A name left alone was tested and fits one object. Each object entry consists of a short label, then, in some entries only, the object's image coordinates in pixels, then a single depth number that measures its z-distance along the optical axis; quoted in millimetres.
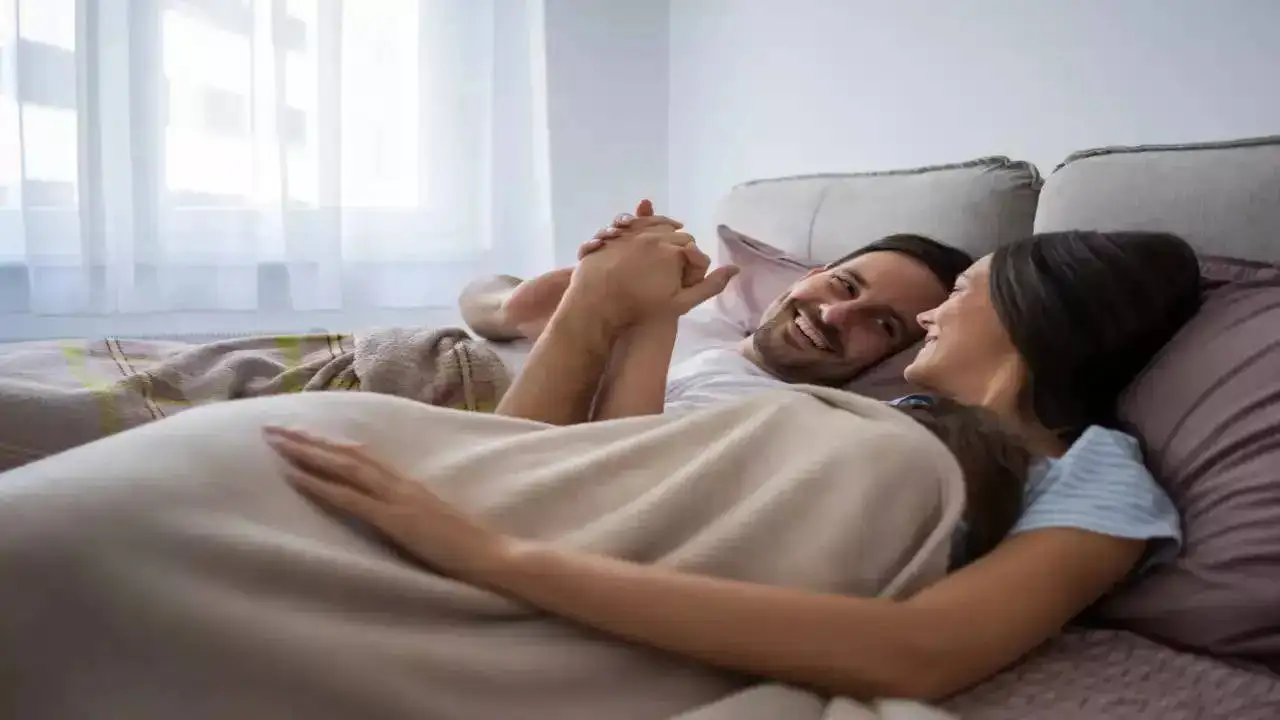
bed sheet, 1516
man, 1237
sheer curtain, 2182
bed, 732
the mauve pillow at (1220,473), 770
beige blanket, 555
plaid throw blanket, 1019
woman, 651
